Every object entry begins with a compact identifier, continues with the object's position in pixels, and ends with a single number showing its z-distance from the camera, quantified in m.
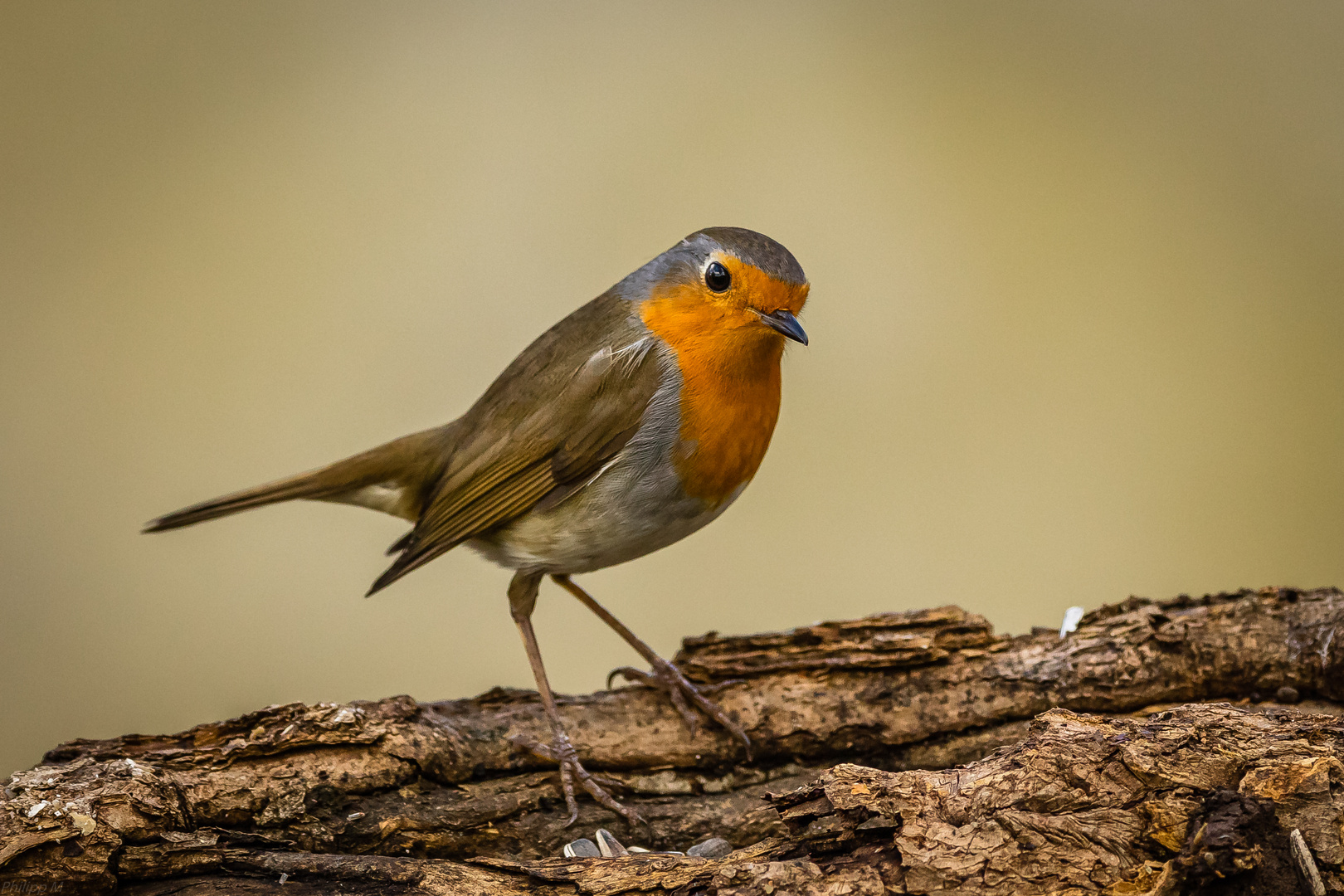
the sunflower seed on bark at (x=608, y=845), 4.70
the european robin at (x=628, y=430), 5.02
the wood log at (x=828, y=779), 3.45
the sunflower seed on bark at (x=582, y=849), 4.67
